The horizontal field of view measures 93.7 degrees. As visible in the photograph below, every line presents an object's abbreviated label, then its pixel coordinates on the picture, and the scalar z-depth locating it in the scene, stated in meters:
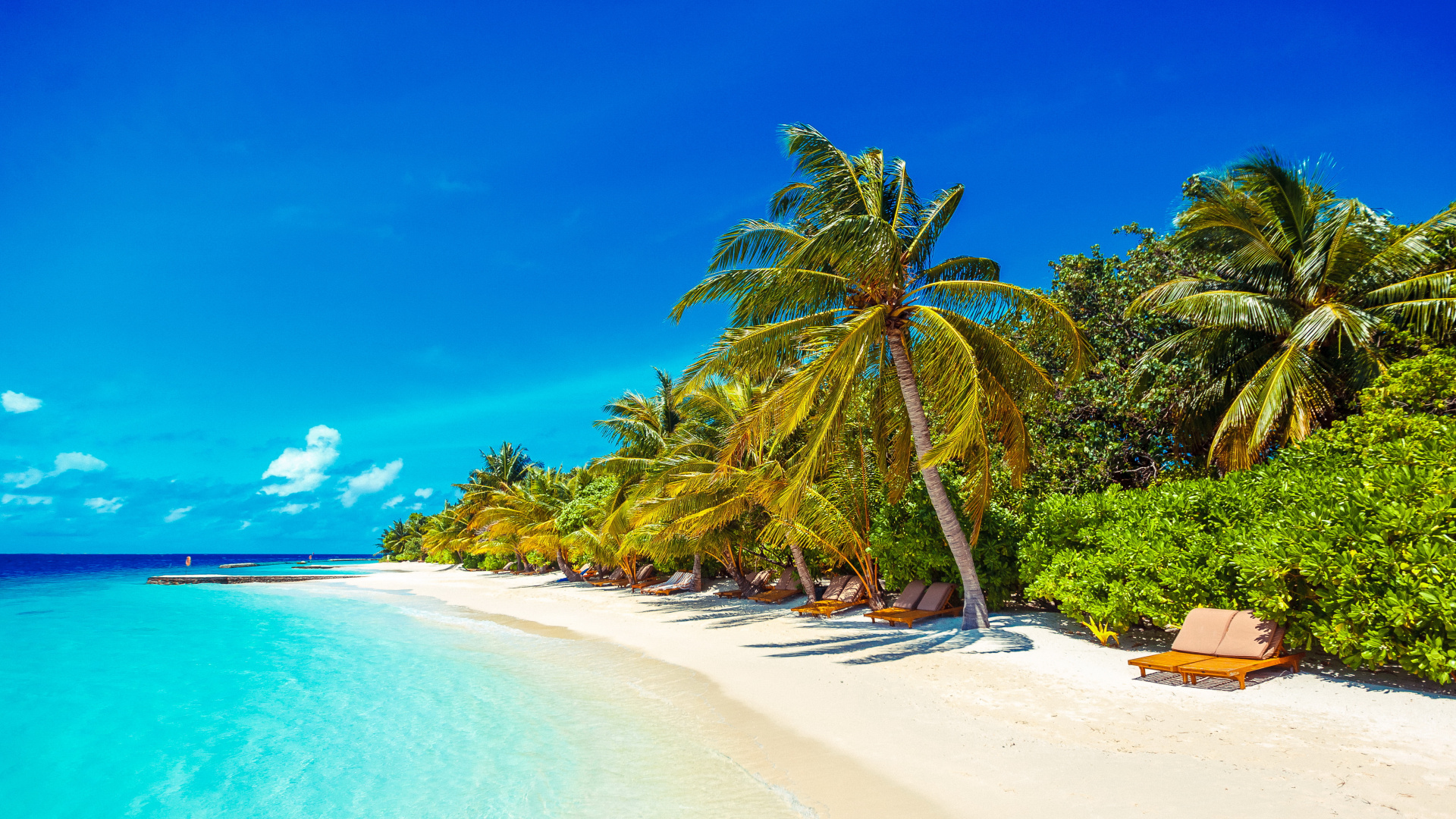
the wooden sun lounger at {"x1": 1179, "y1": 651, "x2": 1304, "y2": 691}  6.72
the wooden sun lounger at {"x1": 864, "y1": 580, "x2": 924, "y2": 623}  12.77
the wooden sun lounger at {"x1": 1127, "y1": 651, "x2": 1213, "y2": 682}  7.03
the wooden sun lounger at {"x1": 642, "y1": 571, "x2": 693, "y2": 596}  22.52
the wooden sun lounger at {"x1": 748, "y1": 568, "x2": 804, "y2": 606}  17.75
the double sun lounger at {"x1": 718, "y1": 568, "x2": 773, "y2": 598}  20.02
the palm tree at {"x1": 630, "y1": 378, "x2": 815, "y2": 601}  14.89
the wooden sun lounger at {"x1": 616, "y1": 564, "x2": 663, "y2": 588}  25.77
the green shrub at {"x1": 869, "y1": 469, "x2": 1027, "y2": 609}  12.33
